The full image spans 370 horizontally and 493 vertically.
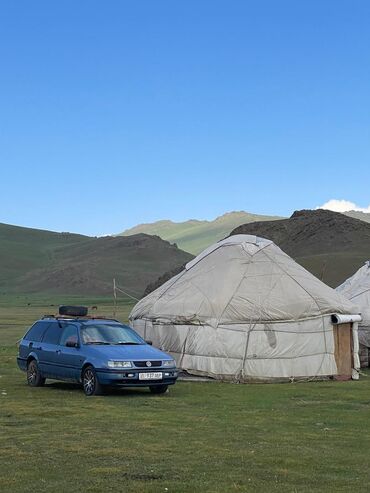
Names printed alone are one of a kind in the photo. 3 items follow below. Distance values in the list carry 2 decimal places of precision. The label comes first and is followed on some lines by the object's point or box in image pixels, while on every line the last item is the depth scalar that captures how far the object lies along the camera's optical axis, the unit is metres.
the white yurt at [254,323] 21.67
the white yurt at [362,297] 25.81
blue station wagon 17.12
